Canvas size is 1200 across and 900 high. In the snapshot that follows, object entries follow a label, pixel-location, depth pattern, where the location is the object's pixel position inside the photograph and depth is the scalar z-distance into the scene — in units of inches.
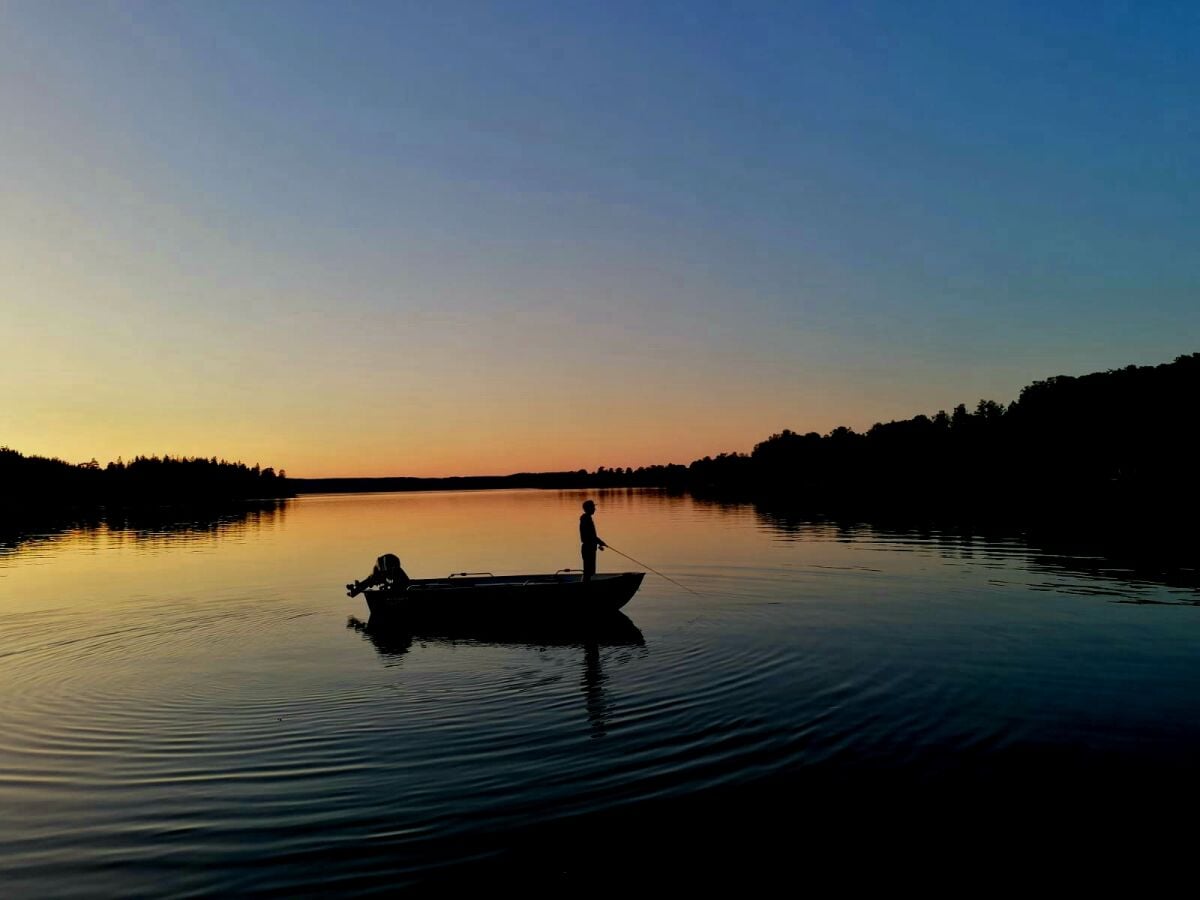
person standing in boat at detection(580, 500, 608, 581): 1112.8
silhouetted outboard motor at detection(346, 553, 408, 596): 1210.6
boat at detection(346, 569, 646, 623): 1095.6
